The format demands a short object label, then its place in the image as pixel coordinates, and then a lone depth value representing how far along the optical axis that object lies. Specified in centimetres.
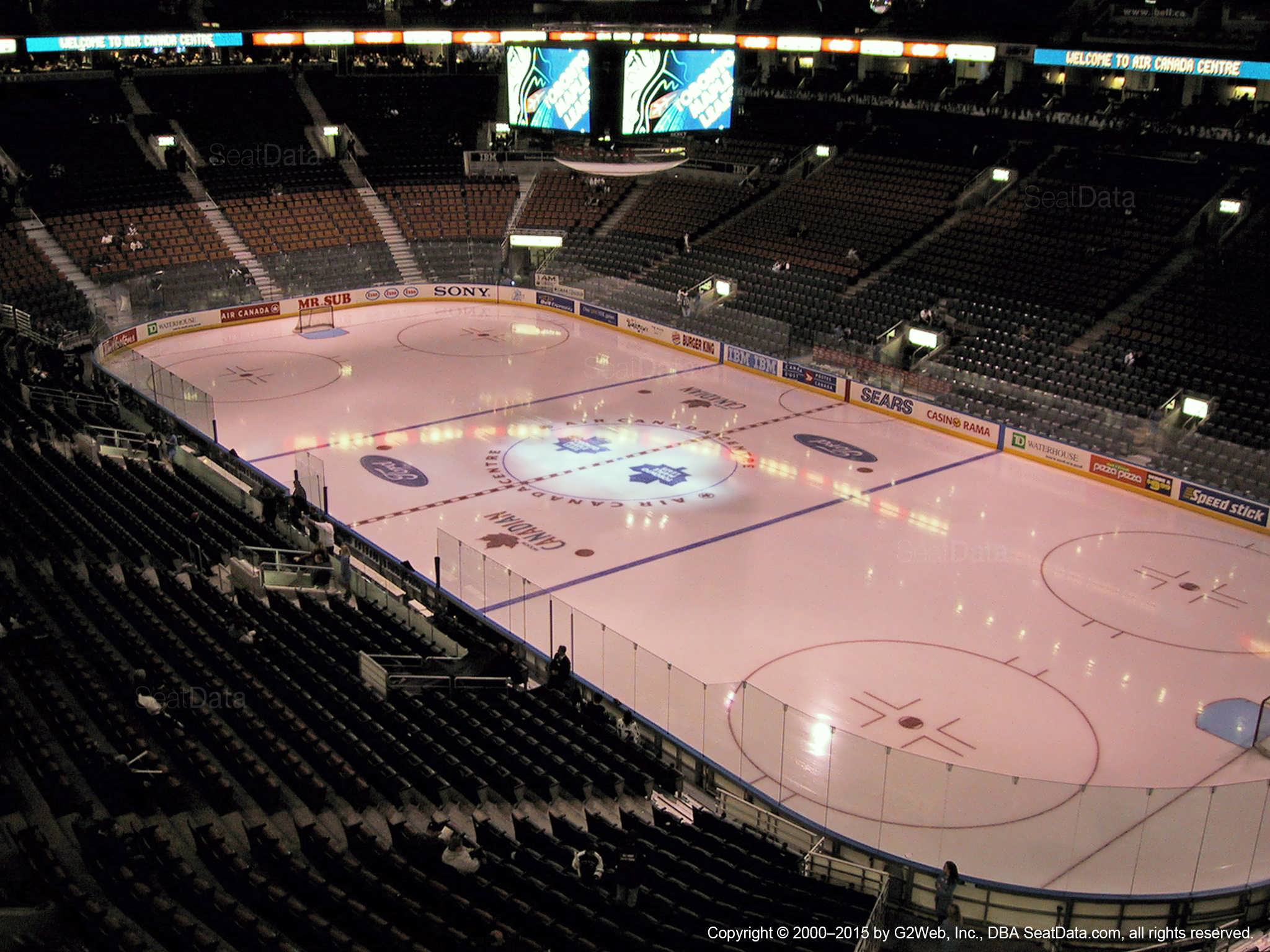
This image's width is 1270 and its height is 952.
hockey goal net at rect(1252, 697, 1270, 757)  1494
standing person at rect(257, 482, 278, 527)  1978
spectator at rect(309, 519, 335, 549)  1869
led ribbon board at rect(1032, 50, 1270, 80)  2945
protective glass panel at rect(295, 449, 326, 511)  2119
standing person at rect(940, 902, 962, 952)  1113
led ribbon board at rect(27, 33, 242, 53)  4031
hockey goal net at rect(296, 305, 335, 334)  3609
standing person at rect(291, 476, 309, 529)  1980
